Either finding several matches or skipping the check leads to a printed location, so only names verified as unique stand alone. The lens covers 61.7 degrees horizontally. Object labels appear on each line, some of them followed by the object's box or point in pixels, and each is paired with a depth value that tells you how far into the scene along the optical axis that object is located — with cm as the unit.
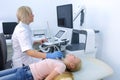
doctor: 100
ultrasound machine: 117
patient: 87
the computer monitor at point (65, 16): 124
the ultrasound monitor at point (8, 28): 182
